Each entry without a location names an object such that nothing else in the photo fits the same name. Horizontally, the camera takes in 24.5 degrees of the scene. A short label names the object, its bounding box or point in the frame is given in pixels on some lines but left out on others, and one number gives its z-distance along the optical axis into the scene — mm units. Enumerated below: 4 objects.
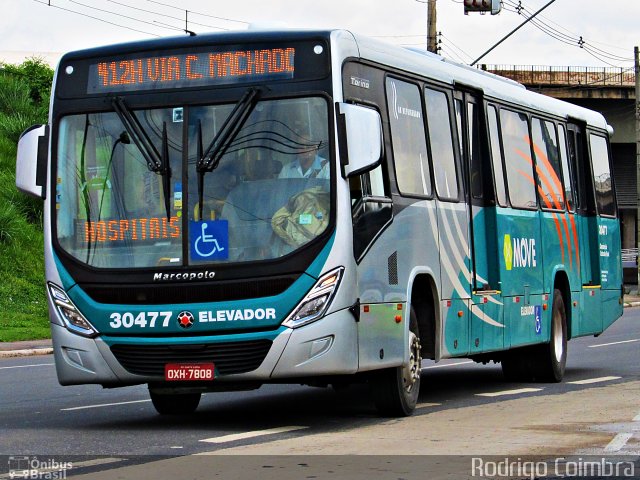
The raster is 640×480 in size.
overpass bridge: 59594
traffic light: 31047
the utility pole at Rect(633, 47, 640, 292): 50969
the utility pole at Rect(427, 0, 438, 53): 32250
